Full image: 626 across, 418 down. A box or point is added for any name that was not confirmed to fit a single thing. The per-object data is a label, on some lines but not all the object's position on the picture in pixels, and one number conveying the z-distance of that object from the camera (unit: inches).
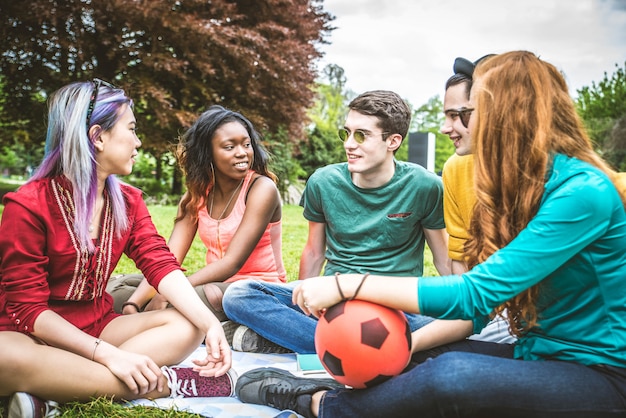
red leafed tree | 525.0
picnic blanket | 105.0
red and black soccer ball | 85.9
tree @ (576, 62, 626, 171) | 1081.4
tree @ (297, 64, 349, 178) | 855.1
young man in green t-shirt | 147.0
